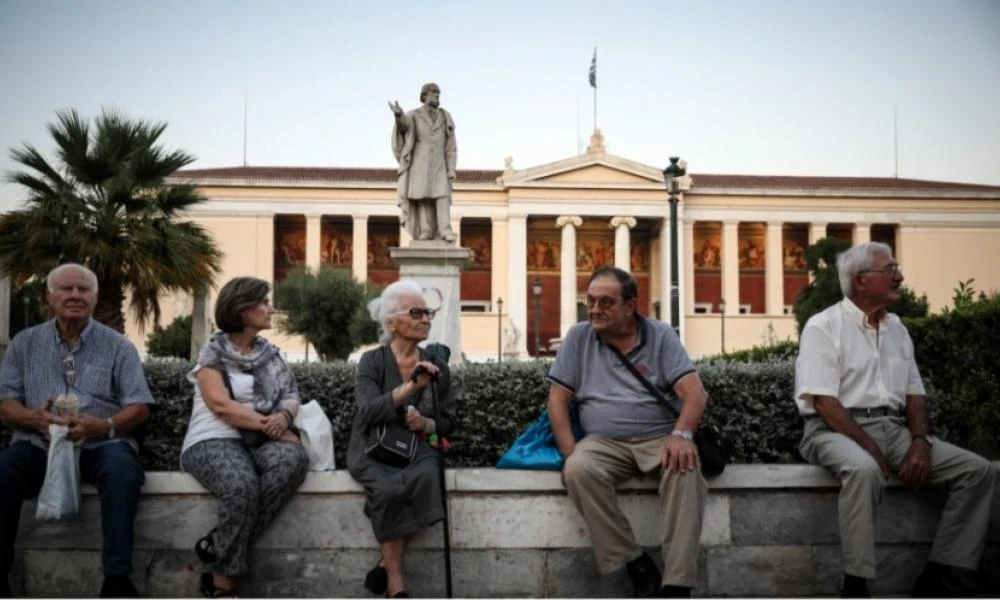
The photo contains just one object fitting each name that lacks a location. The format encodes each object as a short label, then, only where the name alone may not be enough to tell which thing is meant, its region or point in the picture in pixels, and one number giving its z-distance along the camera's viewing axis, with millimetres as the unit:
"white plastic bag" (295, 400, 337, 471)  4410
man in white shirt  4062
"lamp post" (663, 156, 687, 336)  18078
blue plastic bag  4375
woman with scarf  3973
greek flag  47438
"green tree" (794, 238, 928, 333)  31328
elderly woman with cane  3996
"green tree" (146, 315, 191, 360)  33434
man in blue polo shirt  3924
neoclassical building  45281
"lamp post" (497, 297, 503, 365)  40156
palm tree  13953
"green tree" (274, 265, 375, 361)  31719
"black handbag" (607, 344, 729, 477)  4191
